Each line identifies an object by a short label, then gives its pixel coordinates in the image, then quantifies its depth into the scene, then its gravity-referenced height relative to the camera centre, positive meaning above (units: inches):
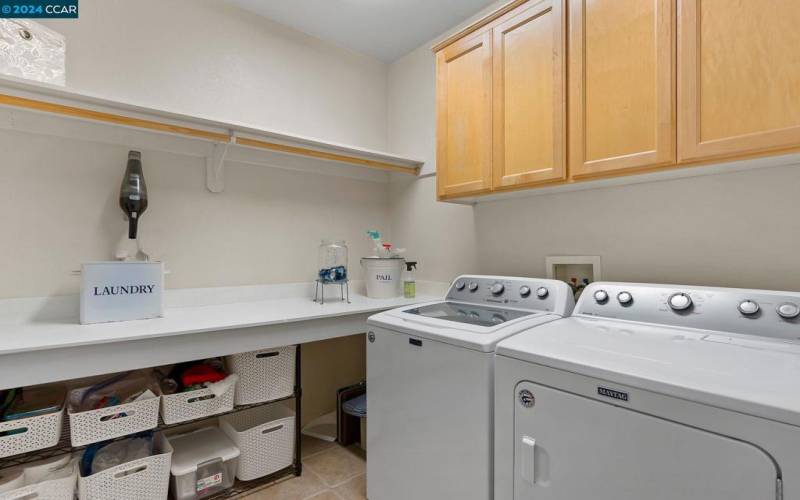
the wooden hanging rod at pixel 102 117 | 57.4 +23.4
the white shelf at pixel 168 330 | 50.2 -12.4
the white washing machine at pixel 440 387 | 48.0 -19.9
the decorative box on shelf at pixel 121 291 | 60.9 -6.7
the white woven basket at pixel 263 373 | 72.0 -24.5
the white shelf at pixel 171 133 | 59.7 +23.9
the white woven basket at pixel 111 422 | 55.6 -26.7
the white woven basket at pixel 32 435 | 51.4 -26.0
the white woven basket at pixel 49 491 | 51.3 -34.1
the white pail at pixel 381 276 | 94.9 -6.7
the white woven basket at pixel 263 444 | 72.2 -38.6
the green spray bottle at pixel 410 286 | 96.4 -9.6
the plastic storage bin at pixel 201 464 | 66.1 -38.9
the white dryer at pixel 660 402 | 29.6 -14.2
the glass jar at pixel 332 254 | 102.6 -1.0
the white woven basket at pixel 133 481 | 56.8 -36.6
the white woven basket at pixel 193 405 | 64.0 -27.4
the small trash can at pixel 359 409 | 84.0 -36.7
